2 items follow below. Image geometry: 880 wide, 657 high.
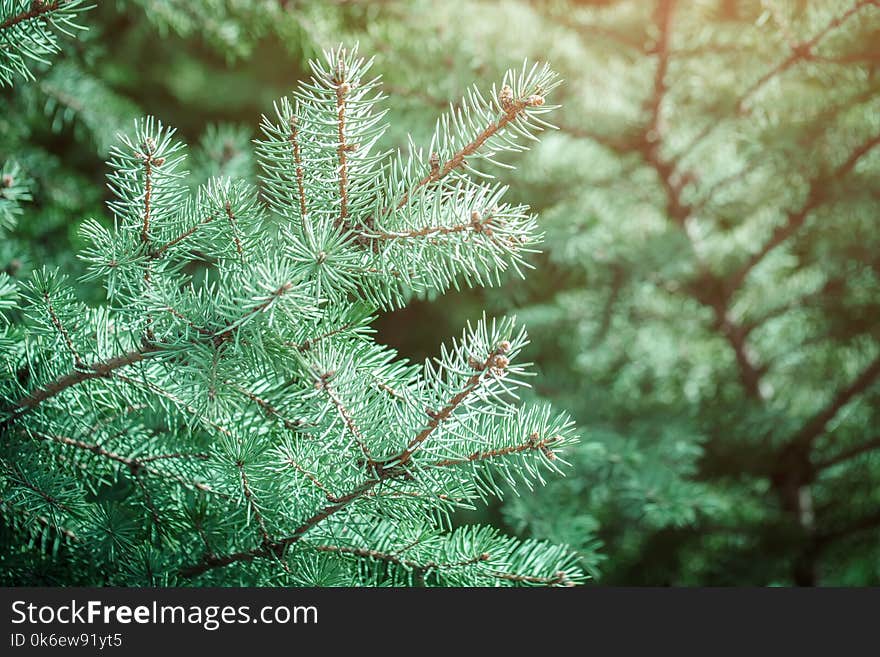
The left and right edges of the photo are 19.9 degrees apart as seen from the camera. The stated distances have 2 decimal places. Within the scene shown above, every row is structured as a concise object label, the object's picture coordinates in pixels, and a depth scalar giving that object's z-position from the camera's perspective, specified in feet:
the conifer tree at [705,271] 6.32
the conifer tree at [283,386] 4.52
